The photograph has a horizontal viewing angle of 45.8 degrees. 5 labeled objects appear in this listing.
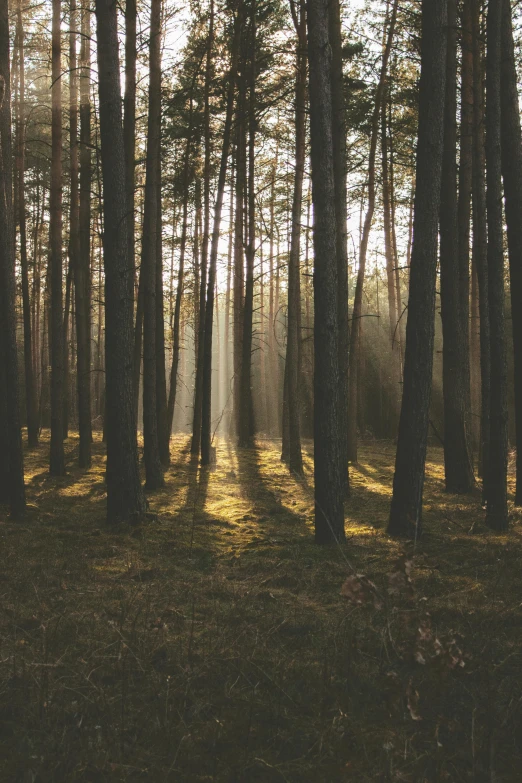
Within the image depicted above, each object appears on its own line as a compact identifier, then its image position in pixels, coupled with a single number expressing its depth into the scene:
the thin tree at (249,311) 15.12
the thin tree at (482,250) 10.57
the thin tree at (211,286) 13.45
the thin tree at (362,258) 14.30
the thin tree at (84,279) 13.73
